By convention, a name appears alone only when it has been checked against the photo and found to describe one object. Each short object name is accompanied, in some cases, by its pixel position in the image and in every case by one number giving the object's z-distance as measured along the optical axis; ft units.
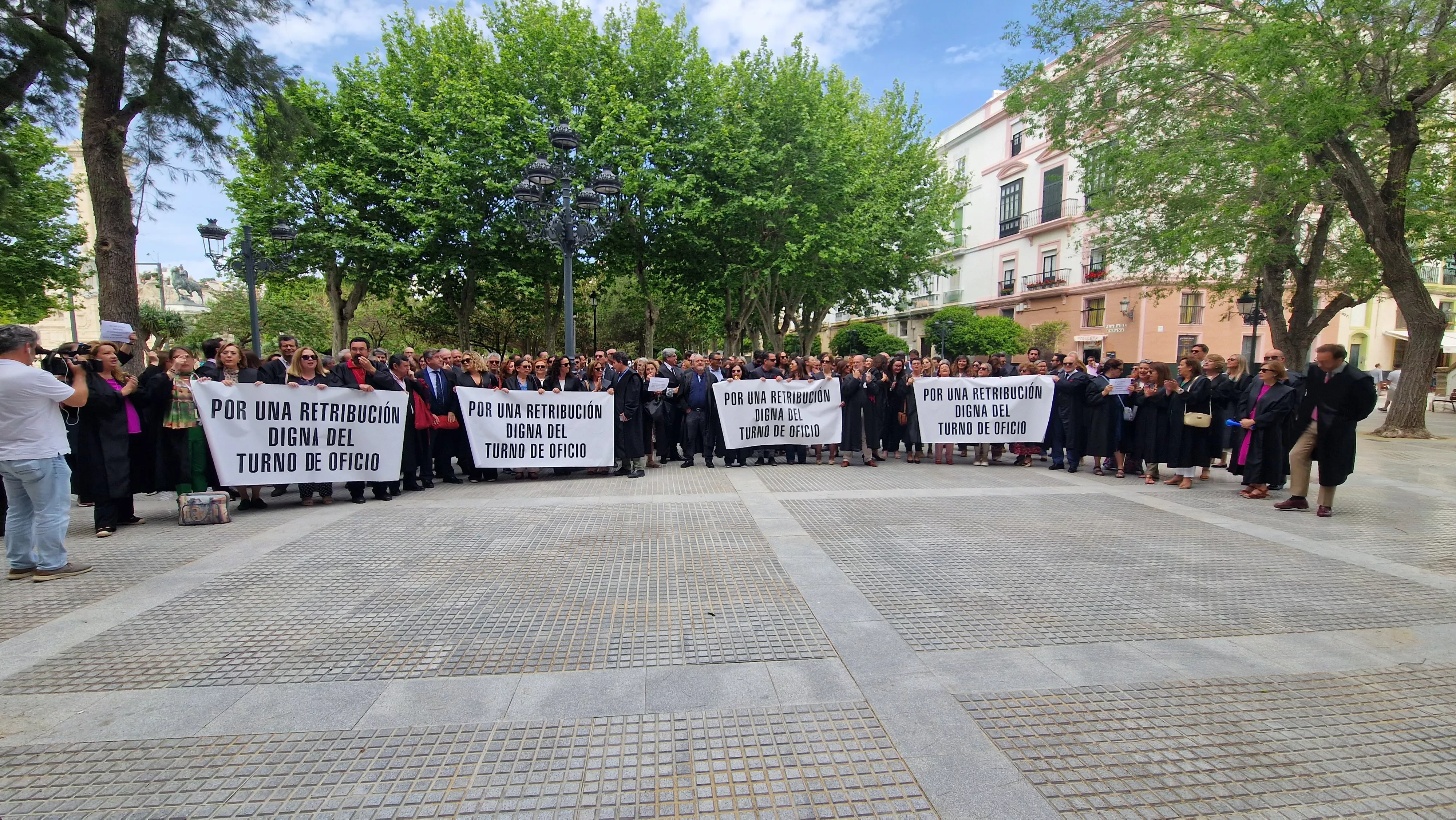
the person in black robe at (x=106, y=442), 19.98
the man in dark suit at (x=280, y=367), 24.45
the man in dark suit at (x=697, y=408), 33.35
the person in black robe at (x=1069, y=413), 32.04
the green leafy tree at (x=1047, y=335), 111.96
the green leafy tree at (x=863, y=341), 105.70
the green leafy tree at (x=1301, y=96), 38.65
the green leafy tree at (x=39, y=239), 66.49
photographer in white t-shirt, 14.94
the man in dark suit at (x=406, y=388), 26.43
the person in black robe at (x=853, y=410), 33.73
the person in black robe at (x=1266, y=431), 25.03
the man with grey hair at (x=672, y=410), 32.99
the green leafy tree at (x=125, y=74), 33.30
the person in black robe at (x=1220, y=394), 27.61
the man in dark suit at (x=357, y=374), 25.18
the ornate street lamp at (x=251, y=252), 50.96
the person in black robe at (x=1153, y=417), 29.09
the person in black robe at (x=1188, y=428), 27.73
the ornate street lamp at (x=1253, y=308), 61.72
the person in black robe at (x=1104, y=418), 30.58
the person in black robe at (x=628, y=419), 30.68
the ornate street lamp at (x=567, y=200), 37.88
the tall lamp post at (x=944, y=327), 113.50
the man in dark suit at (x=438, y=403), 27.86
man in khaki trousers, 22.04
